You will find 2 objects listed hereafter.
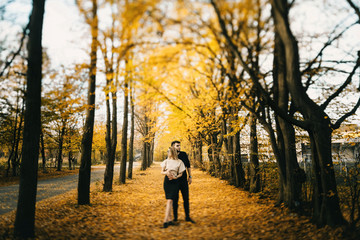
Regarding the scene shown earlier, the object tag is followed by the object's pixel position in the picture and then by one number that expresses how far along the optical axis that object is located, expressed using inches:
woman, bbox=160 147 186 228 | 198.8
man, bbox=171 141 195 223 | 210.3
